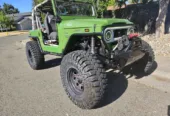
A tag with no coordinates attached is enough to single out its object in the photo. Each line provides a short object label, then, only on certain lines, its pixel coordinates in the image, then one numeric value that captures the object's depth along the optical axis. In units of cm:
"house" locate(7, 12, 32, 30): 3224
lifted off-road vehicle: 203
